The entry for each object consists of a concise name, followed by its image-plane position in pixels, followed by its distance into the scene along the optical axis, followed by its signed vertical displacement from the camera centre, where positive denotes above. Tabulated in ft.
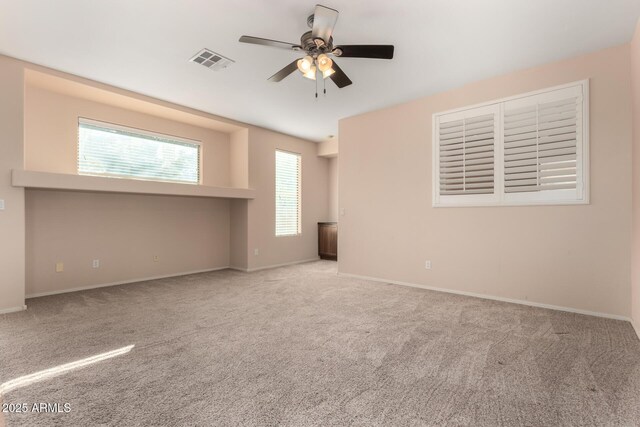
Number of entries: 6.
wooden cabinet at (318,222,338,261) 24.08 -2.30
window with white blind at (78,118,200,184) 15.05 +3.16
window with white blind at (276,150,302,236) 22.36 +1.38
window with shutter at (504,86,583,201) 11.32 +2.54
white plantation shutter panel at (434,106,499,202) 13.28 +2.61
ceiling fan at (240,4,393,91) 8.12 +4.66
